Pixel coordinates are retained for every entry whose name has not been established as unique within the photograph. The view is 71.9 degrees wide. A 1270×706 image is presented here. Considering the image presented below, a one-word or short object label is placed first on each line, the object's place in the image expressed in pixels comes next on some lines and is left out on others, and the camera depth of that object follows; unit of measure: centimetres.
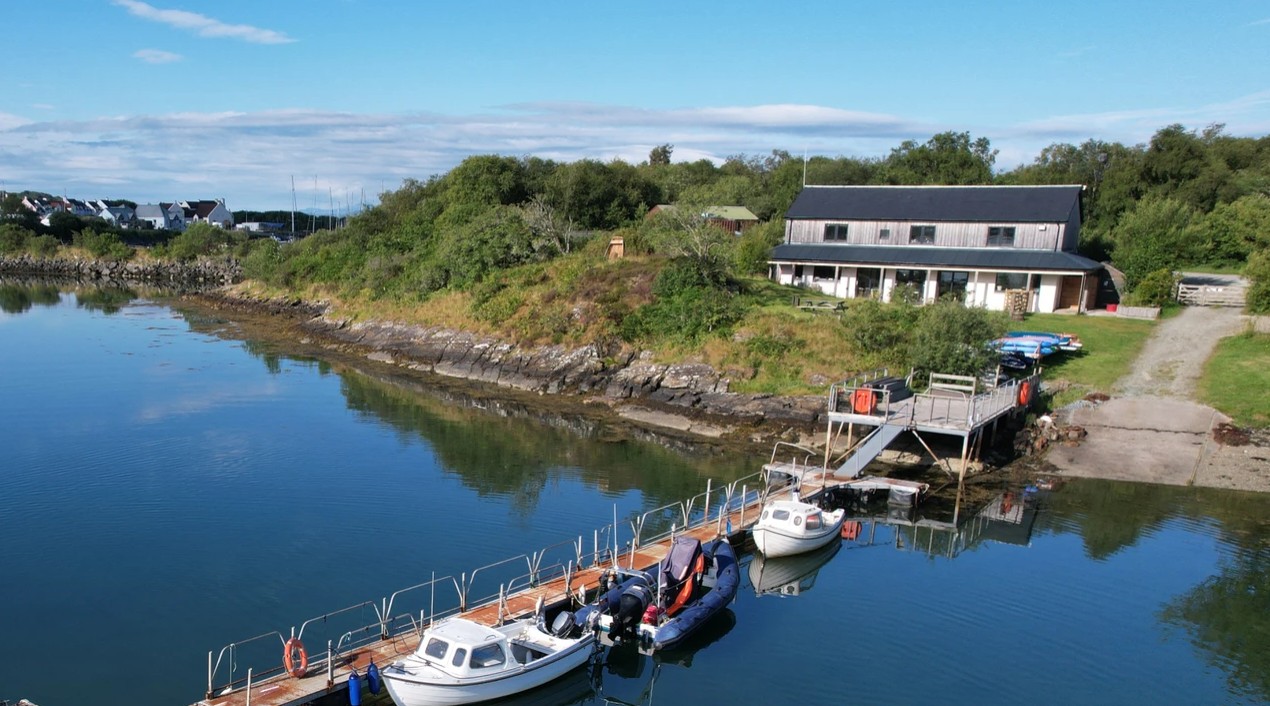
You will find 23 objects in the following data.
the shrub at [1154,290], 5441
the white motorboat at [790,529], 2672
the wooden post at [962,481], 3160
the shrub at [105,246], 12638
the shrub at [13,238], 13050
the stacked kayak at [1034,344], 4309
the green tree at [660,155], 13916
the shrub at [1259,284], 4781
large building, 5509
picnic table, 5025
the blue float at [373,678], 1780
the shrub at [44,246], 12875
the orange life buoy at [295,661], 1758
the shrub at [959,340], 3884
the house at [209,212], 18425
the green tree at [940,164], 9062
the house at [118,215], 18325
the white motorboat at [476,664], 1752
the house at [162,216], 18438
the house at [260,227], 17350
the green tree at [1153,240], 5706
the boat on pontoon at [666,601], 2117
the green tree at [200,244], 12538
